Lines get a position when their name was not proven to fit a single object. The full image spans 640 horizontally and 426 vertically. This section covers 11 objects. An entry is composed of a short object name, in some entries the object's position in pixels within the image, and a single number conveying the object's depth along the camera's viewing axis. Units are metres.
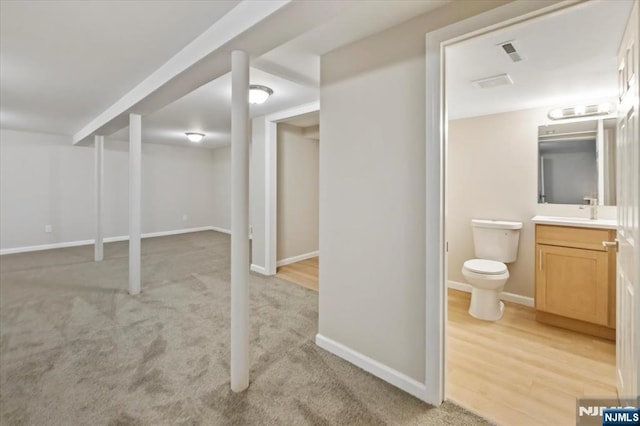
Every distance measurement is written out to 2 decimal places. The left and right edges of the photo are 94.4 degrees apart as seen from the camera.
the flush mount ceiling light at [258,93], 2.89
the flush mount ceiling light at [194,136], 5.56
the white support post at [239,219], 1.76
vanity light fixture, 2.72
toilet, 2.71
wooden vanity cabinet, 2.36
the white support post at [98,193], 4.79
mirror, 2.73
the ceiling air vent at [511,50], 1.82
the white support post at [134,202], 3.31
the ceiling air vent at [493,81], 2.31
